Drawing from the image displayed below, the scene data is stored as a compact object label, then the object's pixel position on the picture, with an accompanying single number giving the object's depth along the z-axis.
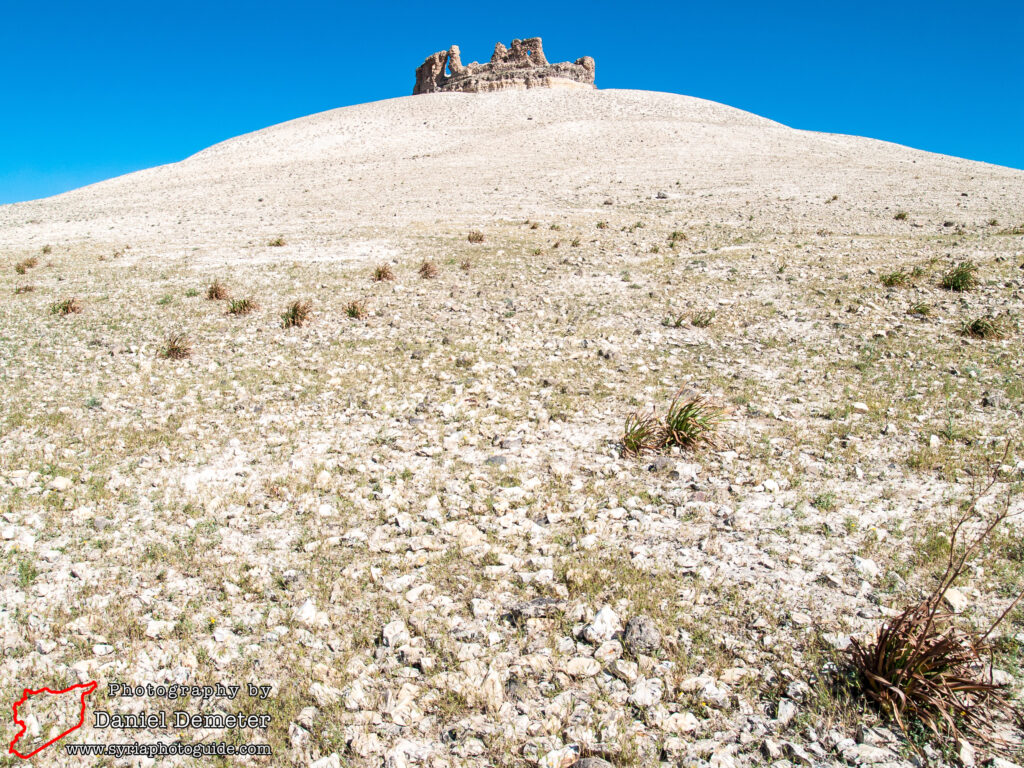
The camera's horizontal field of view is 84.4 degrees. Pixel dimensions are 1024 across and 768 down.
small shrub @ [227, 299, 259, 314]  13.88
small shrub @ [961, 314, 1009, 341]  11.14
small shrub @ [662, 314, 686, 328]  12.72
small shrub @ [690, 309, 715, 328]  12.68
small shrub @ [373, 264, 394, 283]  16.53
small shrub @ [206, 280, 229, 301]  15.15
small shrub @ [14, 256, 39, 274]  19.27
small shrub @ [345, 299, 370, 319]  13.50
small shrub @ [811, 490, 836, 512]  6.38
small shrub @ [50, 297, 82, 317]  14.41
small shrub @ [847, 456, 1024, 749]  3.80
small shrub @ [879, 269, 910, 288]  14.16
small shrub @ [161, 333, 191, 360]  11.34
